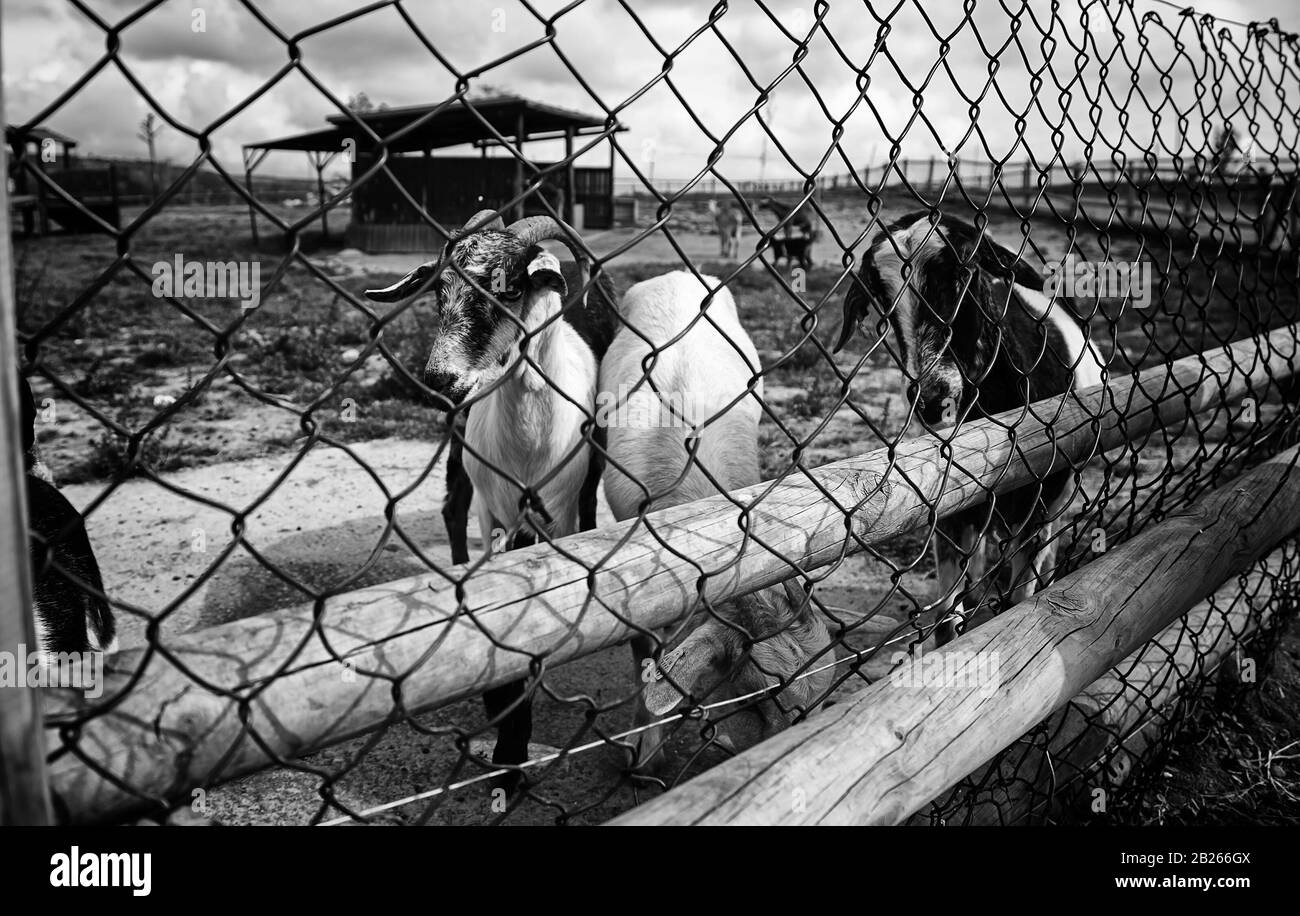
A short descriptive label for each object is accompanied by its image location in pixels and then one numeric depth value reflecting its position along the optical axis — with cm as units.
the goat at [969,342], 257
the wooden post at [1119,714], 229
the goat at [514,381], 288
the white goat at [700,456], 218
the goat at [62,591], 211
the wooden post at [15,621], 67
